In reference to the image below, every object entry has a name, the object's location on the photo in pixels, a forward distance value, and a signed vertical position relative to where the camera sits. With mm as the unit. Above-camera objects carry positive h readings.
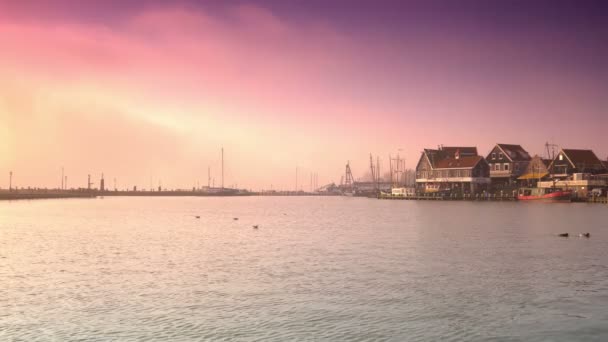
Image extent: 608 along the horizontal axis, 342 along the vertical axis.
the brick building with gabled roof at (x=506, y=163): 138250 +7037
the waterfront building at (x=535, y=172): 130788 +4490
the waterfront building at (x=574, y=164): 123875 +5795
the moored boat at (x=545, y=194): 119188 -765
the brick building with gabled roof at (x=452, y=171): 141875 +5644
